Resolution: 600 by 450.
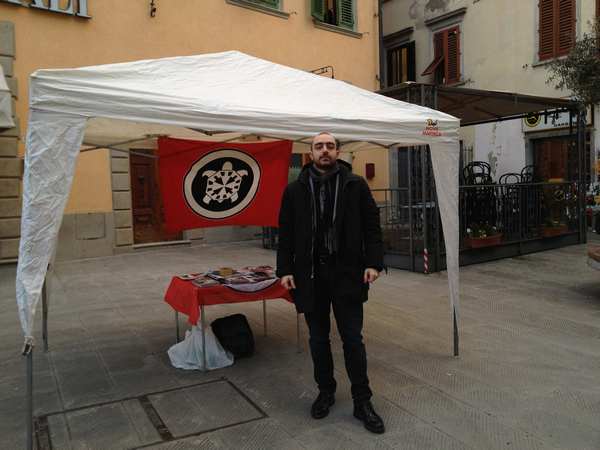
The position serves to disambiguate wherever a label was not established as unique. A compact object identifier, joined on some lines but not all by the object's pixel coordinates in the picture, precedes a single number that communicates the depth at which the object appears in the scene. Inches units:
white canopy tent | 112.2
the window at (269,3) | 487.8
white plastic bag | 163.0
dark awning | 305.4
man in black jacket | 123.9
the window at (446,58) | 603.2
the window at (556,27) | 496.4
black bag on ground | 168.2
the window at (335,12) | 527.8
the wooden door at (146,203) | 436.1
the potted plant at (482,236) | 336.5
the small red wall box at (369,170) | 568.4
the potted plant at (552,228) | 391.2
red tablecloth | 156.6
